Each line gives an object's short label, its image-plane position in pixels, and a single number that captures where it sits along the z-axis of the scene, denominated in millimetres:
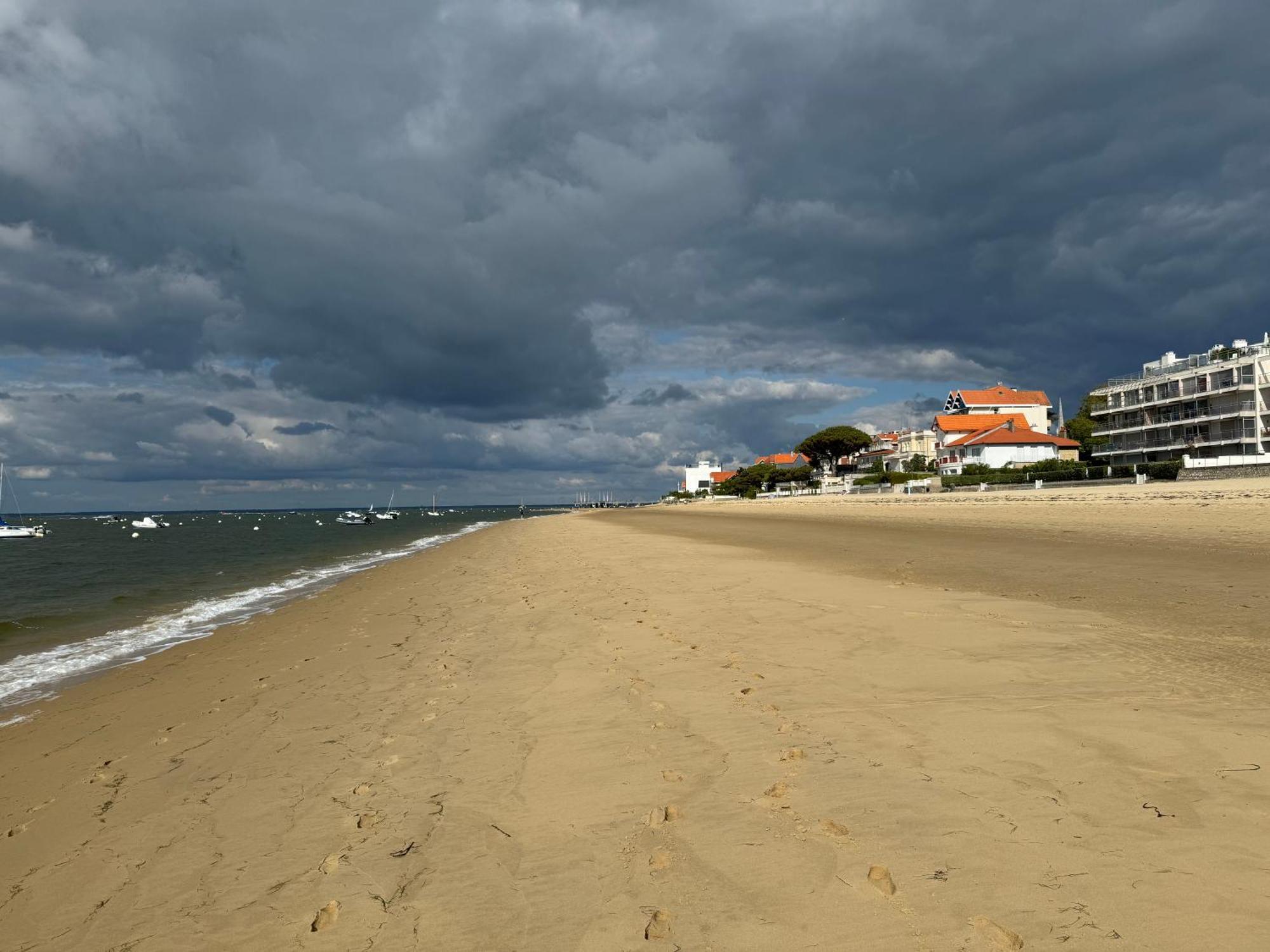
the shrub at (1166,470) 49719
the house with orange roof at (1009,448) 92812
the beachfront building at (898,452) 122625
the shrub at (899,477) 86938
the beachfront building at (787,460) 183625
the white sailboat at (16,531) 76375
